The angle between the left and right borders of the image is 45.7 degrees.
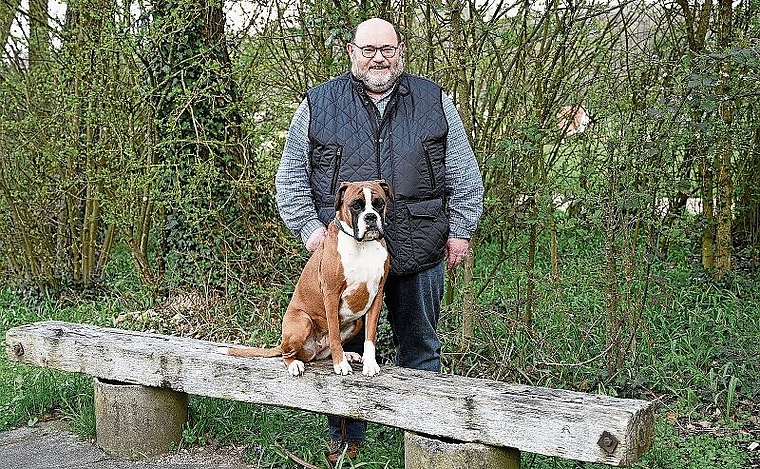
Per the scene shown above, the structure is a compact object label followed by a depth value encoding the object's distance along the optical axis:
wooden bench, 3.41
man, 4.10
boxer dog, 3.69
